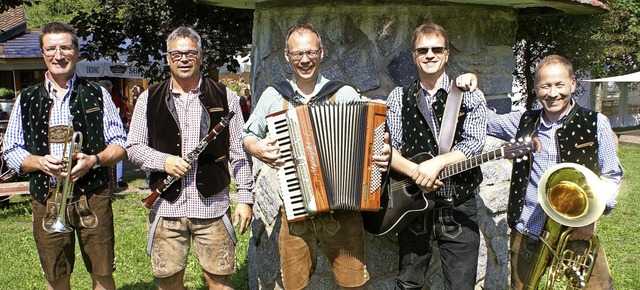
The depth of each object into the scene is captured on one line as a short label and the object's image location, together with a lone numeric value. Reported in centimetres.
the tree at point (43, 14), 2760
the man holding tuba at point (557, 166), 325
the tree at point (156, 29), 829
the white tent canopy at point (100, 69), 1548
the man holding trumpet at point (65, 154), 358
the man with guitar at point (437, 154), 336
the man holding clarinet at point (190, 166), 355
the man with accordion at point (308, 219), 337
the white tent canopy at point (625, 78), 1913
